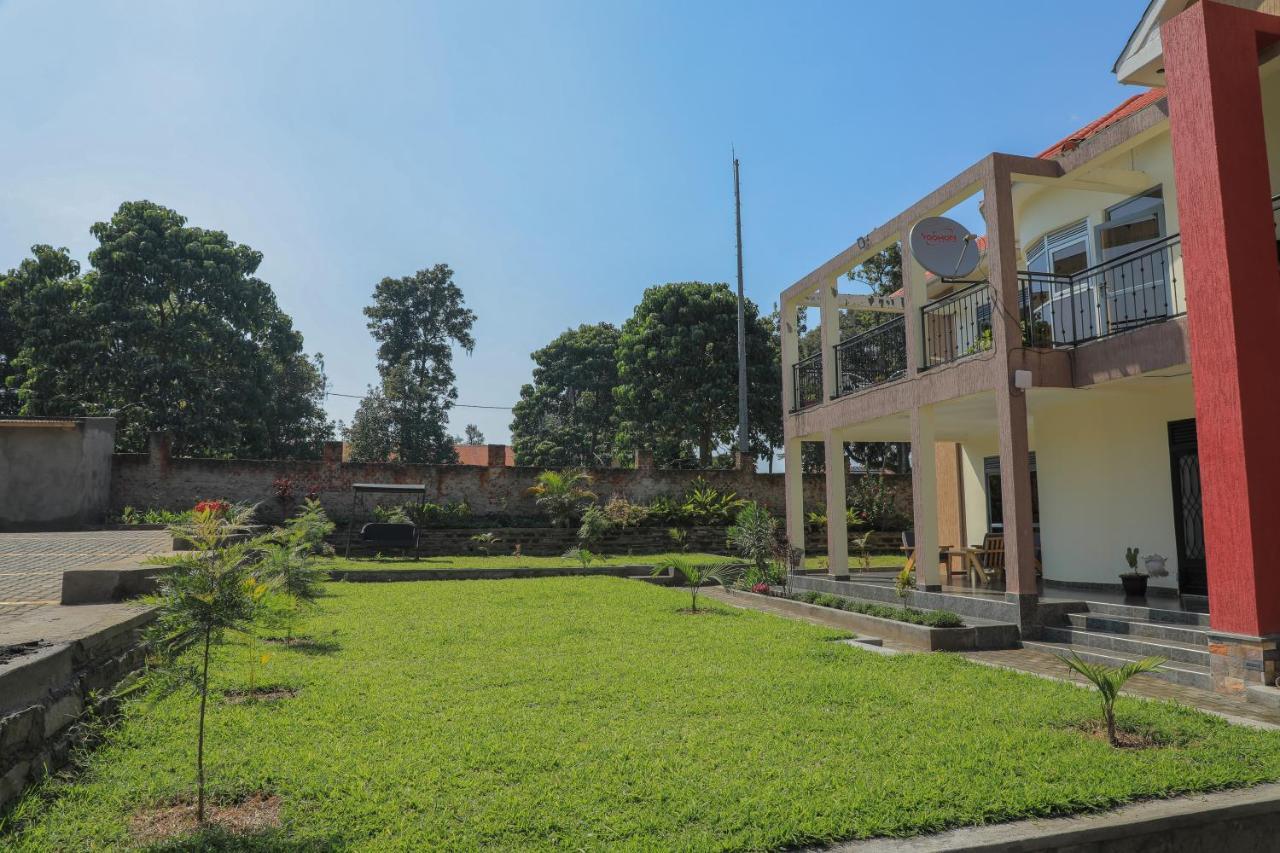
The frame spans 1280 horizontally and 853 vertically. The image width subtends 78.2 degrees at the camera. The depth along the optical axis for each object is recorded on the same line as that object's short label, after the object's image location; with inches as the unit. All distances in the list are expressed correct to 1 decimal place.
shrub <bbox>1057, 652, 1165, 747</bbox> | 187.2
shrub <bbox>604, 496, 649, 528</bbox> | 844.0
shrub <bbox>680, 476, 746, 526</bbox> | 885.8
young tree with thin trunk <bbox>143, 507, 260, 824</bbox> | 155.2
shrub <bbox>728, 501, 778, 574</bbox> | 532.7
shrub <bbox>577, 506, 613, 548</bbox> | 810.8
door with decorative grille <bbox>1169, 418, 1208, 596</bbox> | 373.7
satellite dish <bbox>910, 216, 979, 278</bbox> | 399.9
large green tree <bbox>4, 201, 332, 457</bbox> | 994.7
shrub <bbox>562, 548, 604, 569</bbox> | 605.6
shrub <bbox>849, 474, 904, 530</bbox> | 903.1
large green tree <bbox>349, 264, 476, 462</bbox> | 1579.7
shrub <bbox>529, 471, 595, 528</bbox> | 844.0
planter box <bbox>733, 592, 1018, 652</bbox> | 327.9
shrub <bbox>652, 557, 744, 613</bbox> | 421.4
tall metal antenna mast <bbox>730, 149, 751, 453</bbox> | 1050.1
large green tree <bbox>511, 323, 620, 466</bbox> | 1552.7
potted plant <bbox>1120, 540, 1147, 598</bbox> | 378.6
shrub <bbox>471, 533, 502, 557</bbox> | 791.7
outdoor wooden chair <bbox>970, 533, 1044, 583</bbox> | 480.1
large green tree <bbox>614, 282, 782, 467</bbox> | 1181.7
